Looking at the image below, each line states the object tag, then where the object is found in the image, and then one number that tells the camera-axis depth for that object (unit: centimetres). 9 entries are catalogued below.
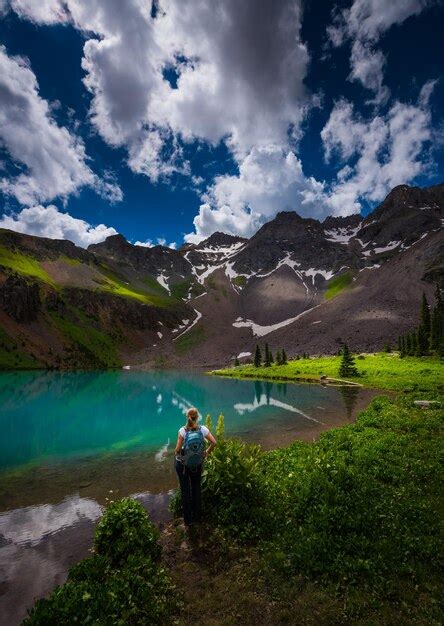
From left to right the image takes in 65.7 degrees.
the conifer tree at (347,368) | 6278
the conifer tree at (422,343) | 7550
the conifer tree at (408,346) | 7965
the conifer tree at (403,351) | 7785
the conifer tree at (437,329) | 7469
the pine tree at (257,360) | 10298
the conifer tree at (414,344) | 7725
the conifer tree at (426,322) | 8018
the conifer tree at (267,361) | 10037
